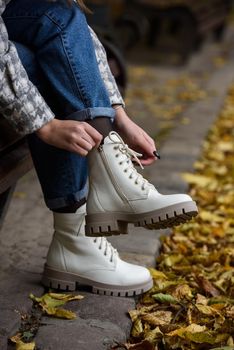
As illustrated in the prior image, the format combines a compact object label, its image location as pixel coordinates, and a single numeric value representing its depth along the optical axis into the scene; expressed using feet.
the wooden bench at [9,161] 10.96
